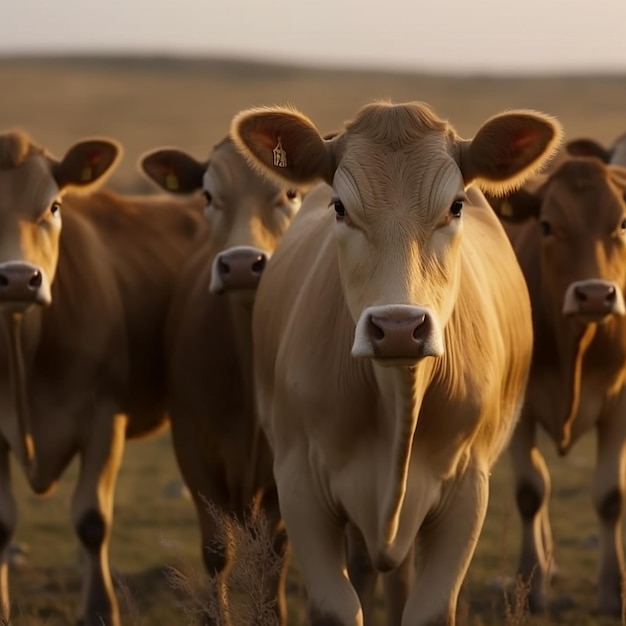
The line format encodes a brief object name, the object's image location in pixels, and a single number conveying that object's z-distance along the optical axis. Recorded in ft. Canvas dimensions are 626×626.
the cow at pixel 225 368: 45.21
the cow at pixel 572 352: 48.74
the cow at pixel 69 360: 45.07
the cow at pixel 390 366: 30.73
